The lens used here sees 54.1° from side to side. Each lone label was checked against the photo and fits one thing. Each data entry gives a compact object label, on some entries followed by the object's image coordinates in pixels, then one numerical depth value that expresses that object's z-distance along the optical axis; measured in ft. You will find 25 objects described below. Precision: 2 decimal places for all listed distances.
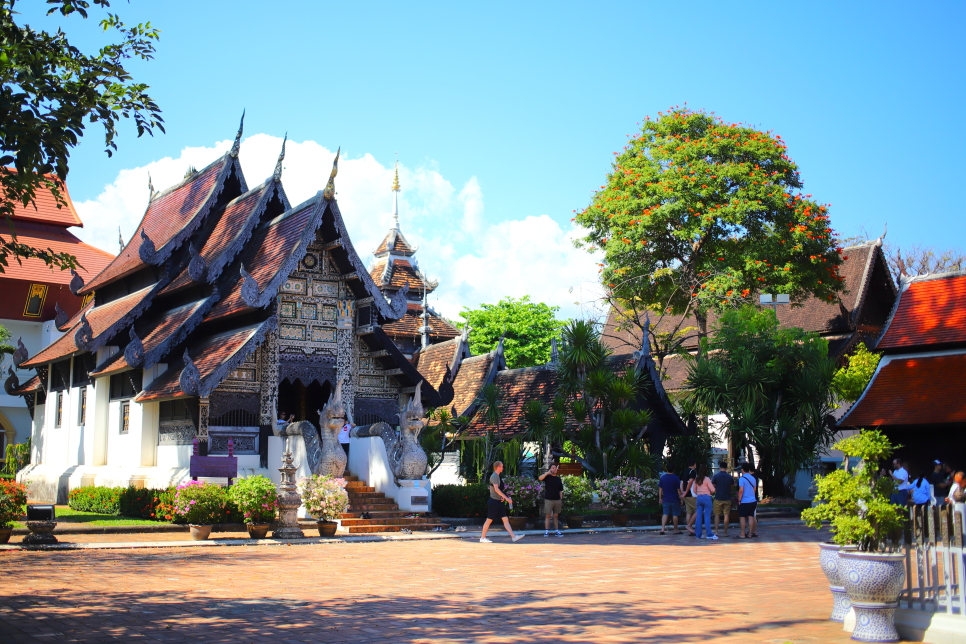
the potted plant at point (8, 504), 52.08
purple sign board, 65.62
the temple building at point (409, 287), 137.59
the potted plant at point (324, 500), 61.54
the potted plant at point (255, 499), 59.93
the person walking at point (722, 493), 63.52
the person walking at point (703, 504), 61.87
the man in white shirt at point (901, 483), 51.68
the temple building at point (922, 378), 70.08
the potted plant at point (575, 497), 72.90
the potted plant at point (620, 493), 75.61
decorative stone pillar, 58.65
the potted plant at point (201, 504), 58.70
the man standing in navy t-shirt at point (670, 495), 66.13
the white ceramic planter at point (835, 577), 27.76
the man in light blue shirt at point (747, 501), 62.18
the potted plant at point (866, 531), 25.93
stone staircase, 64.90
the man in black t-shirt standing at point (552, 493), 64.80
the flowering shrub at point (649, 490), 78.38
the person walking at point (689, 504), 66.08
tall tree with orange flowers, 104.63
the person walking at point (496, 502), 58.44
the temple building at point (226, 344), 72.02
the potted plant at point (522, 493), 70.69
